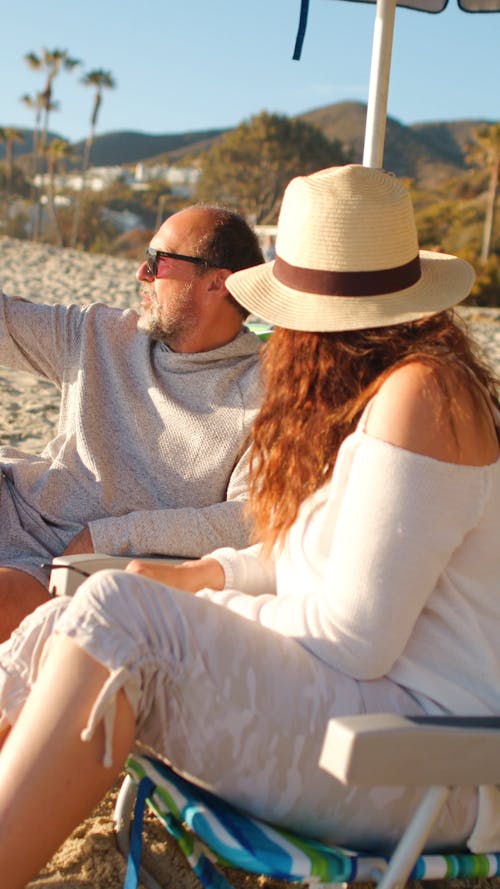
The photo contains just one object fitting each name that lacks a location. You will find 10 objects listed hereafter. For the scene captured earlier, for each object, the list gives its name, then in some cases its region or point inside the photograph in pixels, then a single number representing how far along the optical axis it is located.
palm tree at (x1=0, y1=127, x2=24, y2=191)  58.81
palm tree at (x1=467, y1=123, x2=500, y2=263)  35.28
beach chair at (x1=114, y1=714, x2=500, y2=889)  1.54
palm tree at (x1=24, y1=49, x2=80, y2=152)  49.22
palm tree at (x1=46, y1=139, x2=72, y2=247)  51.19
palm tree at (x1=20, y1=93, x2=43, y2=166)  53.24
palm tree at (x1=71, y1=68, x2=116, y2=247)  48.44
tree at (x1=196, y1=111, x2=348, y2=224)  56.12
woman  1.68
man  3.04
